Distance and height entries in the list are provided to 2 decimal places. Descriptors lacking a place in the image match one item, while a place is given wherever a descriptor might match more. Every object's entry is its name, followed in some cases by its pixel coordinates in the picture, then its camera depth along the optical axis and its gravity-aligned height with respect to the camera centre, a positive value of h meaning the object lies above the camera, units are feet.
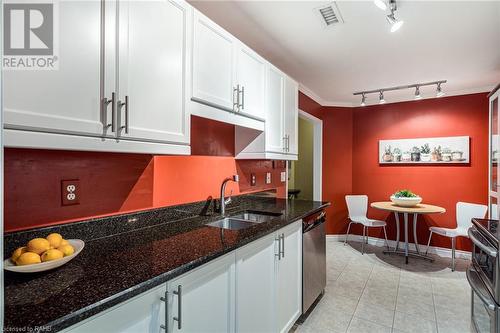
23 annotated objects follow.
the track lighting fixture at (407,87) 10.98 +3.54
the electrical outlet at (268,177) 10.14 -0.45
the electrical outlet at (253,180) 9.11 -0.49
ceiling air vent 6.08 +3.65
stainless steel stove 4.98 -2.35
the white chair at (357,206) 13.94 -2.11
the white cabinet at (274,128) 7.63 +1.17
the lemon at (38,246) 3.17 -0.98
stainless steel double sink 6.75 -1.43
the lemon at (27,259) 3.02 -1.09
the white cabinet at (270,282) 4.87 -2.48
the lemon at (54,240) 3.35 -0.96
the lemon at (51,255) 3.14 -1.08
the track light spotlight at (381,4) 5.11 +3.16
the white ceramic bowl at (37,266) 2.95 -1.16
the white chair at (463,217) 11.02 -2.23
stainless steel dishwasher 7.23 -2.71
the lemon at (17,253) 3.10 -1.04
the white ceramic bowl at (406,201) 11.62 -1.56
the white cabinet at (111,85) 3.01 +1.09
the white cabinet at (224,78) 5.19 +1.99
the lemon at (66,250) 3.34 -1.08
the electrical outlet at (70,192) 4.09 -0.42
